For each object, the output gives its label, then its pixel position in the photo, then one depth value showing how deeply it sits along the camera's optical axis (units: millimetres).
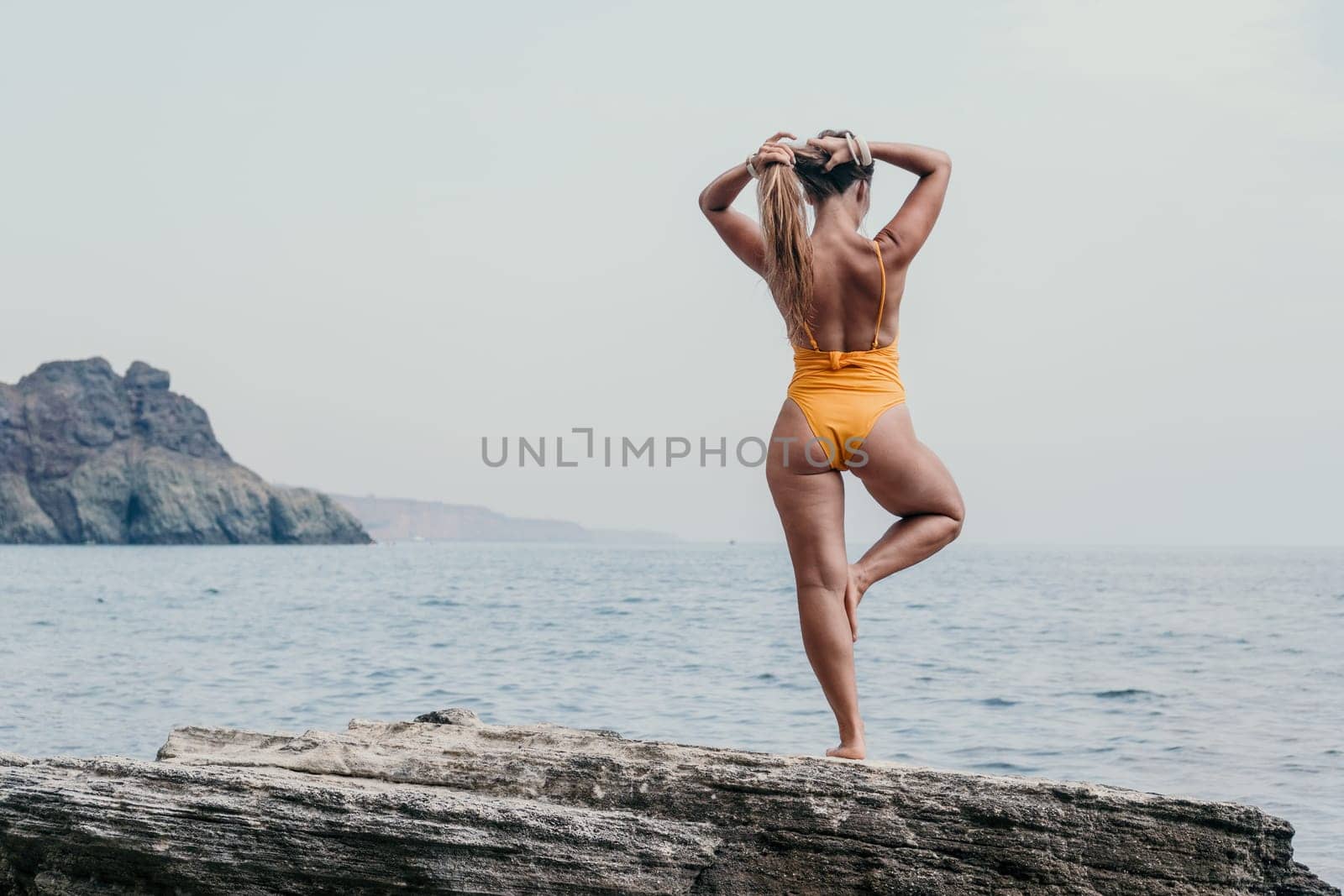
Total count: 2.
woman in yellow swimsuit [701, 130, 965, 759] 5098
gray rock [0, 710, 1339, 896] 4602
